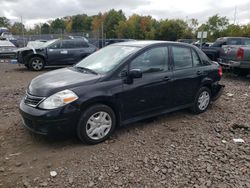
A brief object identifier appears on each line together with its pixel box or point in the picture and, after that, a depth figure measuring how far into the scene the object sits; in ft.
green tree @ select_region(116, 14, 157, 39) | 171.83
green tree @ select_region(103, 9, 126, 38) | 205.98
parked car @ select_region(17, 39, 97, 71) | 36.09
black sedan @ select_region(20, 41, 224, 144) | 11.14
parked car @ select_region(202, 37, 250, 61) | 39.16
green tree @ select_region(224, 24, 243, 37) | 112.12
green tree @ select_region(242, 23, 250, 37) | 109.56
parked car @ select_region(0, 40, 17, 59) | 49.49
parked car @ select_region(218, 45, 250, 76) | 28.30
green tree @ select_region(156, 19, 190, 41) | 139.64
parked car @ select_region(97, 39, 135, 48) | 65.51
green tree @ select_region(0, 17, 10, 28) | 203.68
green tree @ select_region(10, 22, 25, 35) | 162.43
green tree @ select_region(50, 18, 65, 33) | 287.48
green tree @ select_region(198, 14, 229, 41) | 138.99
